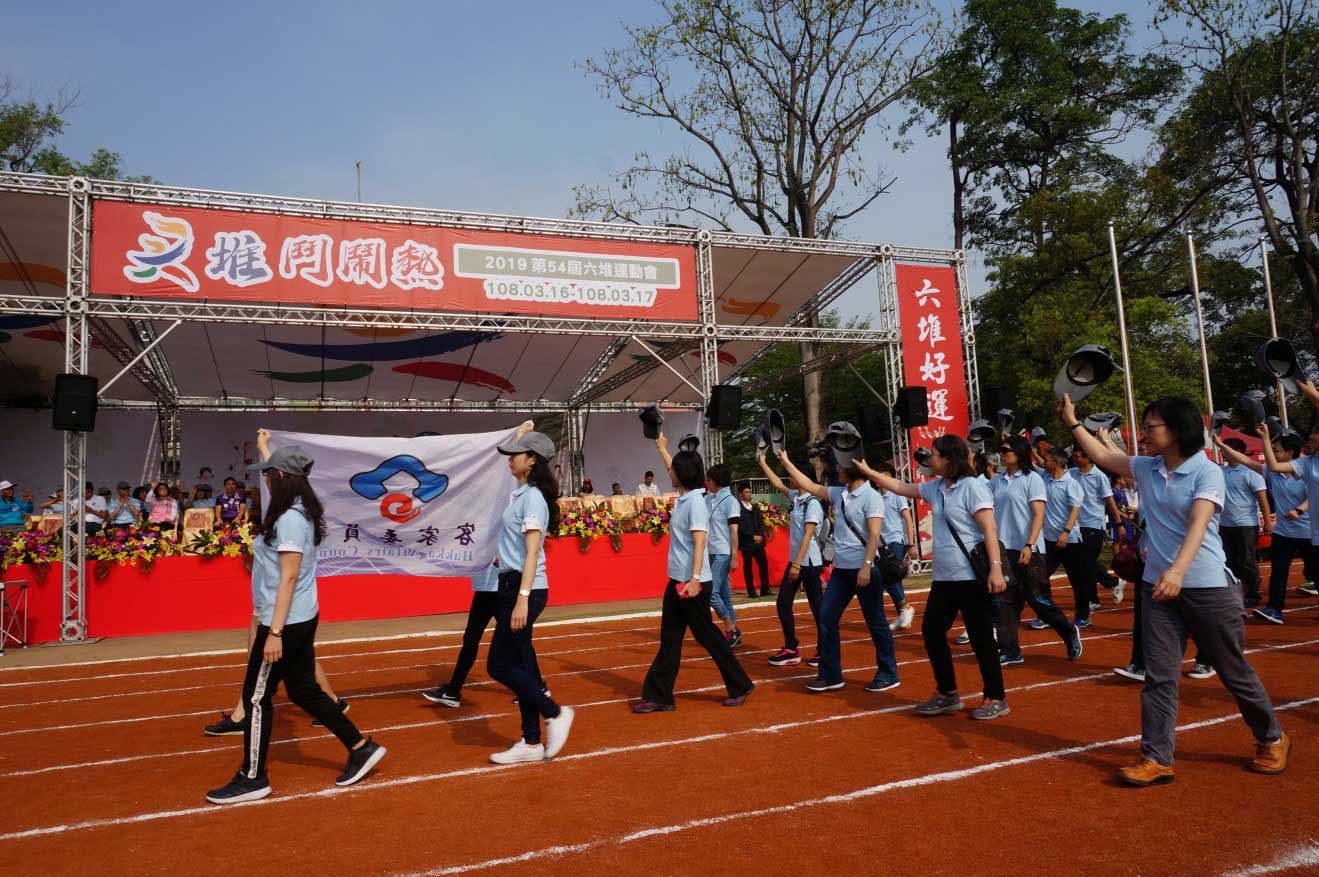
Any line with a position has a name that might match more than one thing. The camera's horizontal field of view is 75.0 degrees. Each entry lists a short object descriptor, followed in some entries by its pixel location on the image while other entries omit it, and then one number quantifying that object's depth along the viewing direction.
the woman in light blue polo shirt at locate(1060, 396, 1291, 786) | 3.98
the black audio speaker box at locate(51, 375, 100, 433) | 10.52
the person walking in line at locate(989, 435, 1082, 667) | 7.13
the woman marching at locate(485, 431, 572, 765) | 4.75
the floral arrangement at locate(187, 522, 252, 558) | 11.72
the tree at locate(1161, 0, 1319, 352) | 21.38
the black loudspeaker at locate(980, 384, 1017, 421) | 14.58
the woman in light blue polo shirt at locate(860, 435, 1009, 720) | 5.26
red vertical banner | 15.84
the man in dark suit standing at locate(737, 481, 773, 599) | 12.46
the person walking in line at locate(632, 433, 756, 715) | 5.84
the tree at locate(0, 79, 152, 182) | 28.72
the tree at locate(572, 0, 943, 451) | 23.83
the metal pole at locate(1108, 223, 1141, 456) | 16.24
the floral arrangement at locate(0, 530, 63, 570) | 10.86
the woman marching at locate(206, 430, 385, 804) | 4.27
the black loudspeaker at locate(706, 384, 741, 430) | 13.70
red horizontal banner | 11.57
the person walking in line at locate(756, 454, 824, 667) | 7.34
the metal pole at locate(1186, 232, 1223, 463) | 17.38
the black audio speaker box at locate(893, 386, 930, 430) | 14.94
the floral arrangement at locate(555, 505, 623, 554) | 13.73
